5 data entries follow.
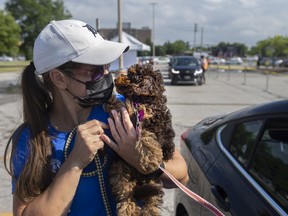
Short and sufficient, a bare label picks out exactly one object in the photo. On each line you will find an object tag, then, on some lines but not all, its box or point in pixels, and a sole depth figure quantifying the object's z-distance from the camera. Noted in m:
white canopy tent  19.73
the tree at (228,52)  91.04
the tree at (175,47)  106.69
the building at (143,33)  111.52
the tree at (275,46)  66.50
